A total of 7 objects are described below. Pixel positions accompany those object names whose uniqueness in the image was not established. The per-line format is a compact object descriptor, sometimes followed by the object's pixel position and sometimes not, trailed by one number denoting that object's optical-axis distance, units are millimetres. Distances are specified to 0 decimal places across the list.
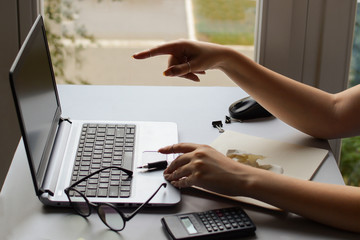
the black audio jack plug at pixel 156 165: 1084
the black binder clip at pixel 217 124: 1320
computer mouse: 1362
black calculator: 882
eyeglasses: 905
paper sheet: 1109
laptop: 951
